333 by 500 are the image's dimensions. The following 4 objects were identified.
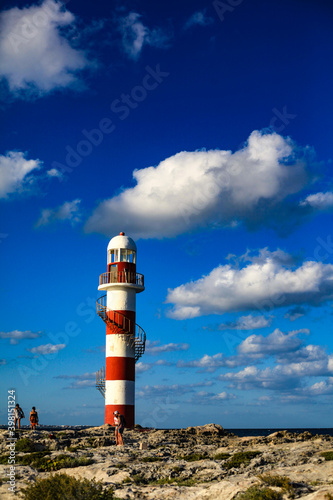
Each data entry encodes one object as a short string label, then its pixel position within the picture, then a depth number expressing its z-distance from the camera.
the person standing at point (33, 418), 30.75
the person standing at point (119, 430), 25.25
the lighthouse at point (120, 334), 32.34
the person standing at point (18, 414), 28.31
